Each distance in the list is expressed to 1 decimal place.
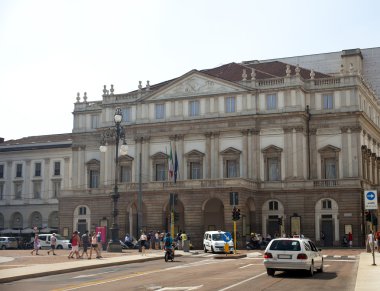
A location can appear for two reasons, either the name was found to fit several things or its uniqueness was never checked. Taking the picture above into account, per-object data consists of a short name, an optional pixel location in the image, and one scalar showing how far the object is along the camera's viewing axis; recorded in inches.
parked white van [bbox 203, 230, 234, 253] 1920.5
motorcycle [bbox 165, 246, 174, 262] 1488.7
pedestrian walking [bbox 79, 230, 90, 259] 1703.2
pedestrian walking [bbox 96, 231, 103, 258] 1546.5
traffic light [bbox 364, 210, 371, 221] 1288.1
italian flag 2556.6
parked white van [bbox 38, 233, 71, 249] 2402.3
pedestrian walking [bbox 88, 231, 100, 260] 1536.7
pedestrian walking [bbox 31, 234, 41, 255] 1907.0
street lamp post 1761.9
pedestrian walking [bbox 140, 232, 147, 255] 1750.5
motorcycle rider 1481.3
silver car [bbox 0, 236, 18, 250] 2609.5
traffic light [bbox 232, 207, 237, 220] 1801.2
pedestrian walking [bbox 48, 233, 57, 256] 1887.6
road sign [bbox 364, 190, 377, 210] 1226.7
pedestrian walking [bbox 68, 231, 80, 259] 1608.6
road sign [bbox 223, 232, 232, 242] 1929.4
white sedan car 1007.6
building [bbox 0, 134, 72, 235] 3545.8
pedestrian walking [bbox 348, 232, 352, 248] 2430.6
